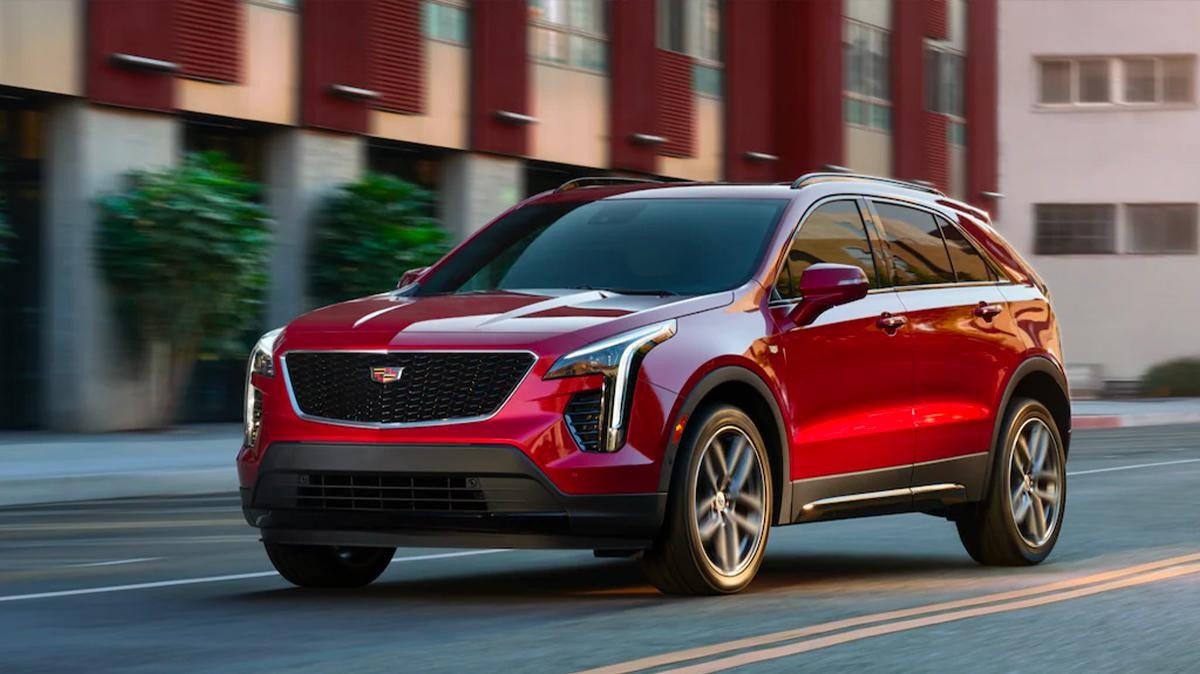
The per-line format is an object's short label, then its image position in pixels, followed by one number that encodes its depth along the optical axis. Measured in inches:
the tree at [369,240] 988.5
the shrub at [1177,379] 1932.8
